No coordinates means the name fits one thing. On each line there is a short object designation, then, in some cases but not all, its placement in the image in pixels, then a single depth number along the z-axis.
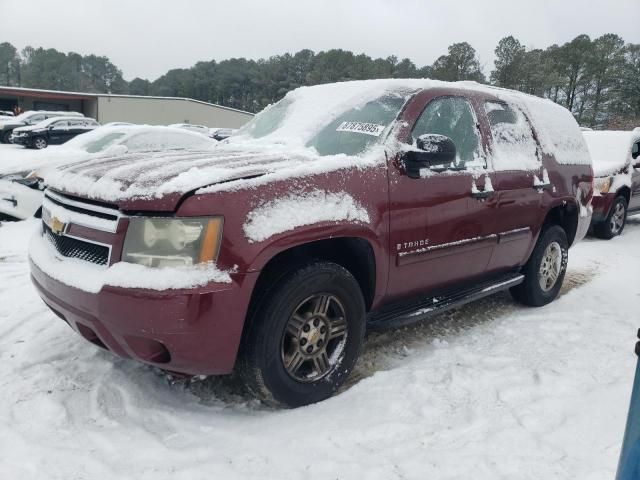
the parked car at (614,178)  8.47
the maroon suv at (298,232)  2.39
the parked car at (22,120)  25.97
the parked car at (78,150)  7.29
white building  43.53
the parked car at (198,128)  32.06
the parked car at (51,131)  22.70
